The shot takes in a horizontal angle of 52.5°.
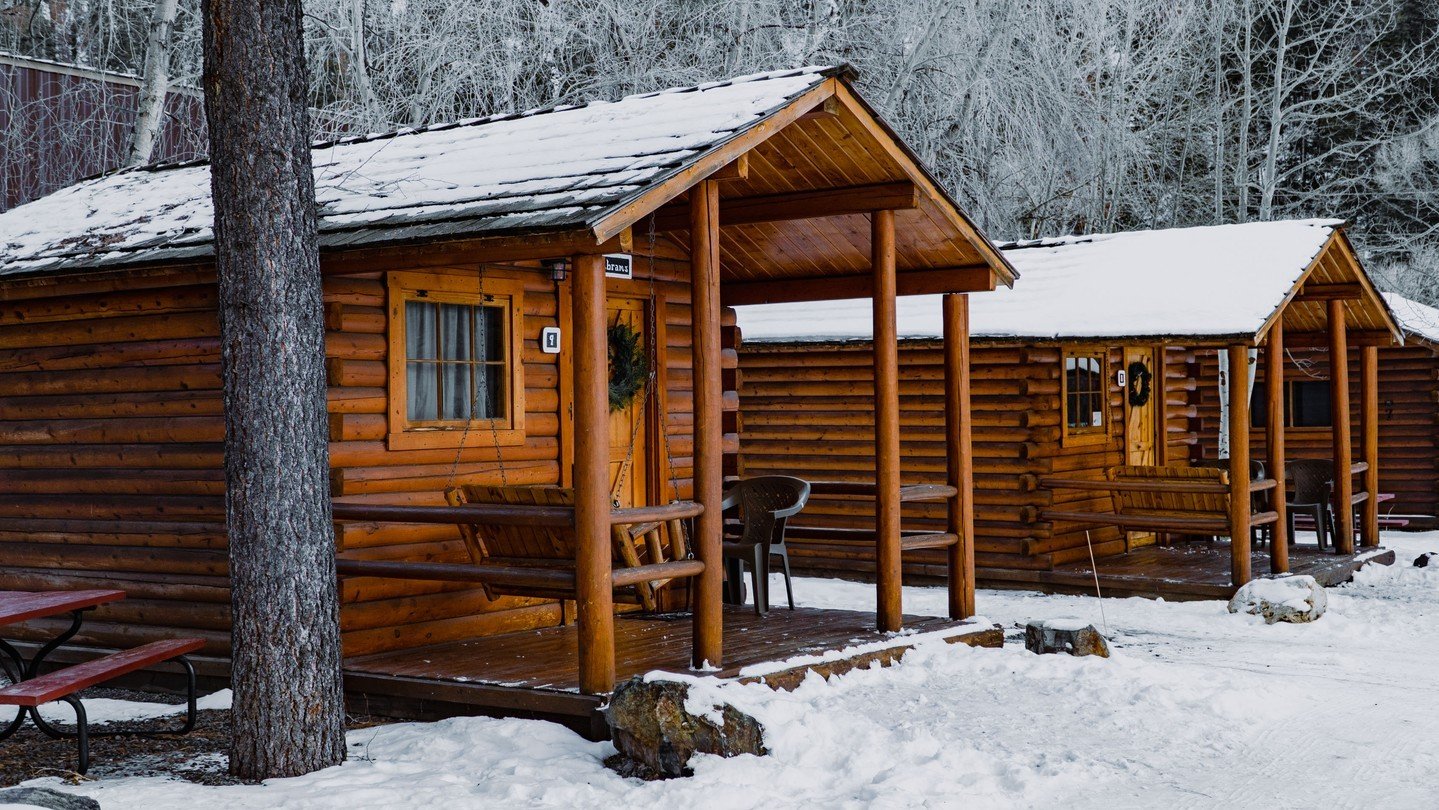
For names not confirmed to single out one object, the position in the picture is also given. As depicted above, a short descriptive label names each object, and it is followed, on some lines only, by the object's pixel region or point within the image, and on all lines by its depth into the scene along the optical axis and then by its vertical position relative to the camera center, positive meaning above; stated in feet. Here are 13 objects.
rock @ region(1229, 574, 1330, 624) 38.19 -5.68
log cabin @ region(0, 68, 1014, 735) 24.48 +0.73
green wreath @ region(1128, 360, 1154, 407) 52.90 +0.17
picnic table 23.68 -3.28
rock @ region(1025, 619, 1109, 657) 30.63 -5.26
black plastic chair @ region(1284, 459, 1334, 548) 50.16 -3.54
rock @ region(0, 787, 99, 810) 17.11 -4.54
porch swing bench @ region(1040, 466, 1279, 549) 43.04 -3.48
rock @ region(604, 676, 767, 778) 21.54 -4.94
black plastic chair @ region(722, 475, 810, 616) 32.73 -2.88
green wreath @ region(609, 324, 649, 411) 33.47 +0.78
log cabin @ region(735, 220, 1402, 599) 43.65 +0.07
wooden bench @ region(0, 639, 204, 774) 20.39 -3.94
